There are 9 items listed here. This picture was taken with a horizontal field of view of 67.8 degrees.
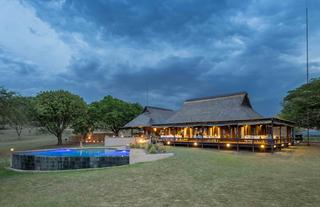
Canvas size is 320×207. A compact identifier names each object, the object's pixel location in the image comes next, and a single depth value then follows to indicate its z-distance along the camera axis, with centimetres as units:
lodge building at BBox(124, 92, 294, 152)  2013
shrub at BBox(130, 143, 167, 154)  1645
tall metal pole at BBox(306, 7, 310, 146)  2764
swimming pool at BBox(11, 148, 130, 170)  1369
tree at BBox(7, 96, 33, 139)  2111
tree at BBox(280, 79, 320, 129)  2445
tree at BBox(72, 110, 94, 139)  3072
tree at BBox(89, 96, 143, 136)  3525
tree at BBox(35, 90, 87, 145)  2738
